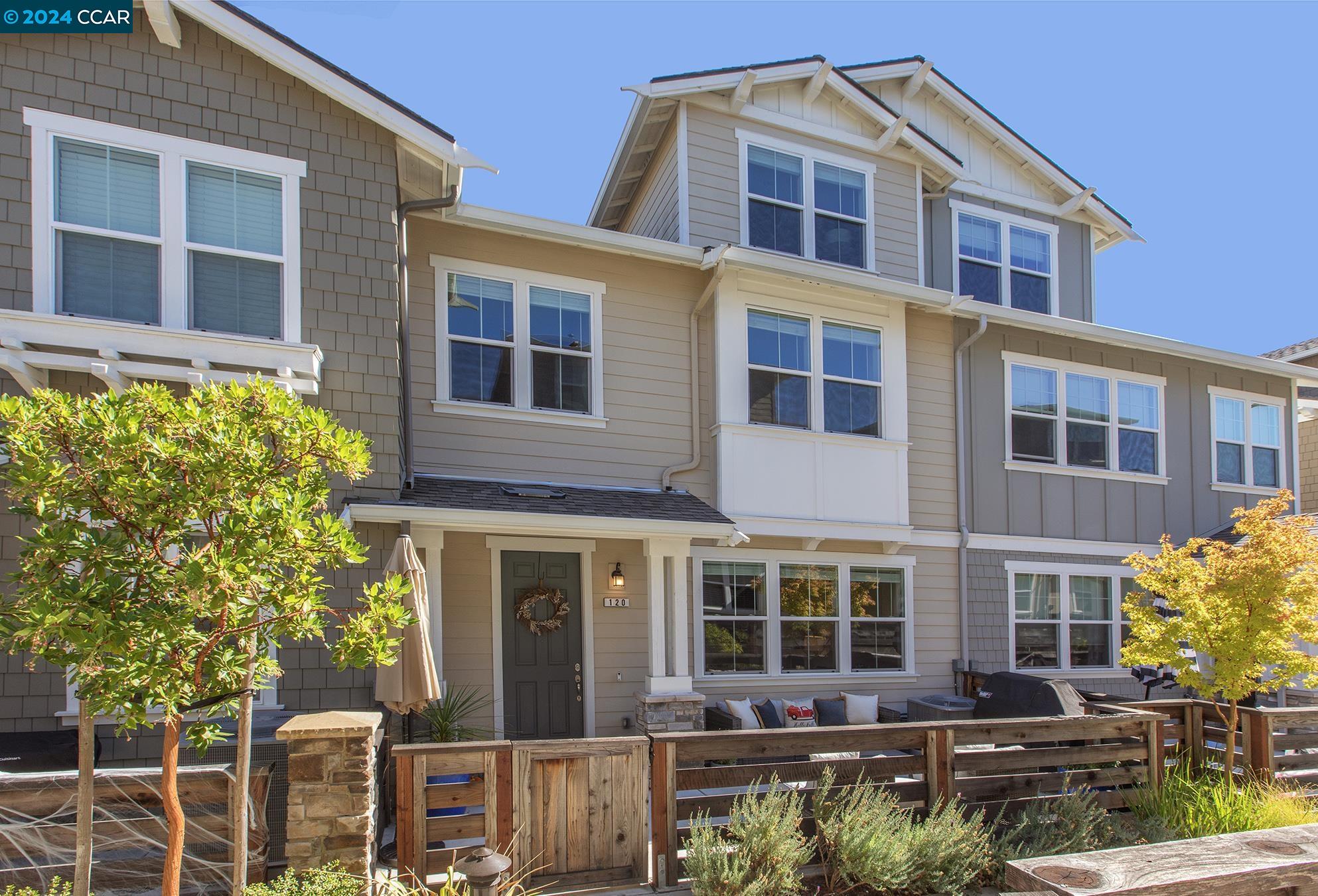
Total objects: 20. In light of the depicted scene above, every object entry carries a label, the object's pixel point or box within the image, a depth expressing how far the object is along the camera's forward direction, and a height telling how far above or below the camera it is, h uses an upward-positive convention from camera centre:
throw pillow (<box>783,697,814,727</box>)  9.14 -2.24
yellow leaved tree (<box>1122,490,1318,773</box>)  6.82 -0.90
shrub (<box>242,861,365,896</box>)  4.22 -1.87
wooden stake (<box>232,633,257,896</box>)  4.20 -1.34
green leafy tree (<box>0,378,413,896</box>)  3.48 -0.15
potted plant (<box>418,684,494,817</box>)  7.21 -1.88
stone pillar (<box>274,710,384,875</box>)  4.55 -1.52
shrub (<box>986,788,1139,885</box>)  5.66 -2.22
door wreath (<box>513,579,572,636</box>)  8.84 -1.06
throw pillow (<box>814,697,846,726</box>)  9.44 -2.28
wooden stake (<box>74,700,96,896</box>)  3.74 -1.27
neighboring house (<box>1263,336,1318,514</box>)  16.17 +0.91
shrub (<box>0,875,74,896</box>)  3.93 -1.79
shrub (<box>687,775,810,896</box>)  4.79 -1.99
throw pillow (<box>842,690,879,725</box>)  9.55 -2.28
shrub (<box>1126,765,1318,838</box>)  5.88 -2.15
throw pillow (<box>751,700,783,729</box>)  9.05 -2.22
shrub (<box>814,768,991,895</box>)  5.07 -2.07
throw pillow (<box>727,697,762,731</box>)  8.88 -2.16
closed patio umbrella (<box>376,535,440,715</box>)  6.03 -1.11
